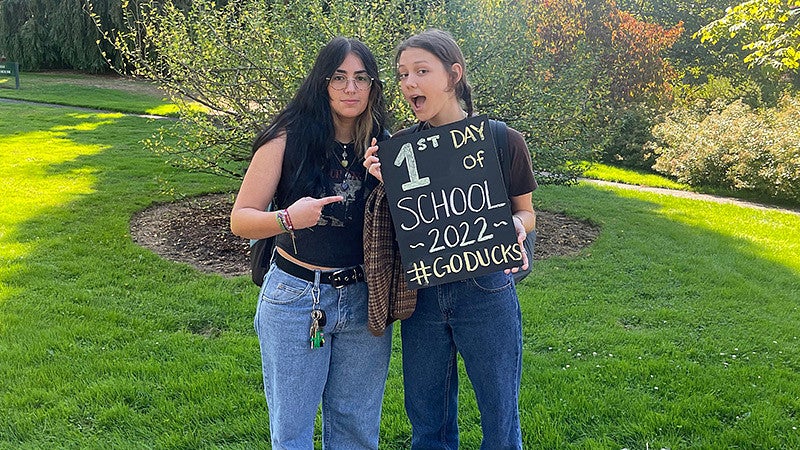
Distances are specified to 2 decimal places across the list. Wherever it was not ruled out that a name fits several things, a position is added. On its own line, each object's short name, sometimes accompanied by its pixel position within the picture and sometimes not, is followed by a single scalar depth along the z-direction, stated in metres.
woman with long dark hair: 2.15
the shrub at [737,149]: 10.91
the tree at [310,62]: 6.07
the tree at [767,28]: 8.02
